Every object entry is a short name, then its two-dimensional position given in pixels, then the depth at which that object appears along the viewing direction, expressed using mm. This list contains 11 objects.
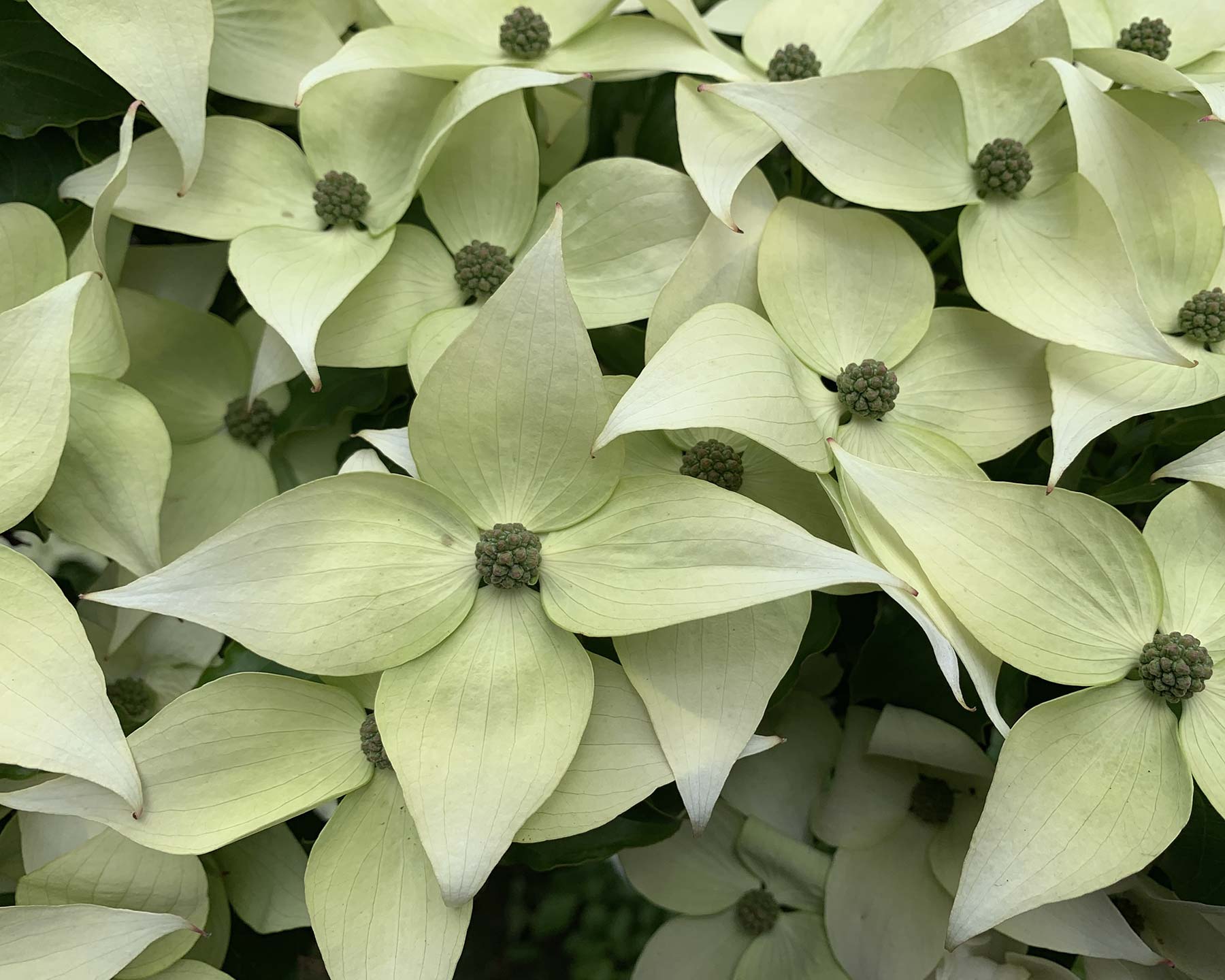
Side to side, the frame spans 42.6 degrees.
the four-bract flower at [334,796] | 227
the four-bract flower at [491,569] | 219
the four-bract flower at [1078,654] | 221
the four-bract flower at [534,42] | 256
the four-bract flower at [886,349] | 244
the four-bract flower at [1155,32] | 266
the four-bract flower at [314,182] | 253
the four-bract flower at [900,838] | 261
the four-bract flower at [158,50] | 247
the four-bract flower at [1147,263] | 237
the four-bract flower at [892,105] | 242
